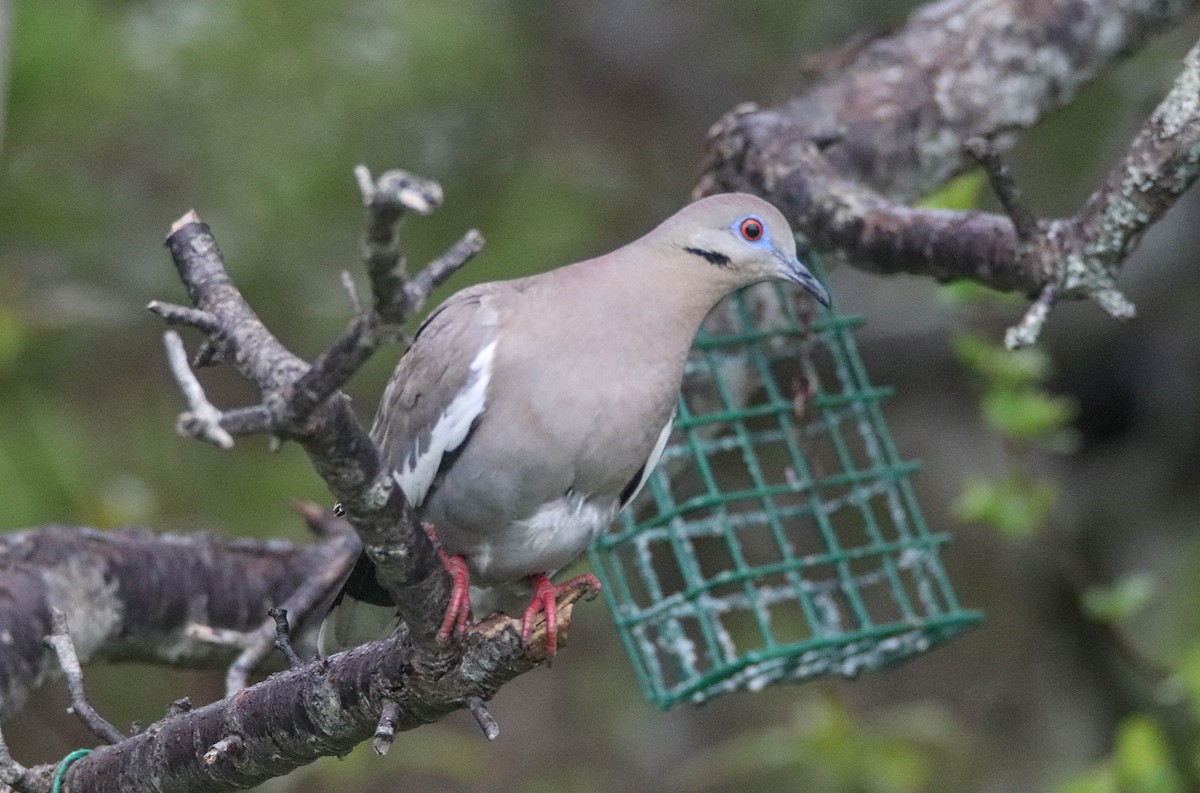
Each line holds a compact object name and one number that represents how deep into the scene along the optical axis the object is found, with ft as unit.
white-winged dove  17.01
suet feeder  22.71
